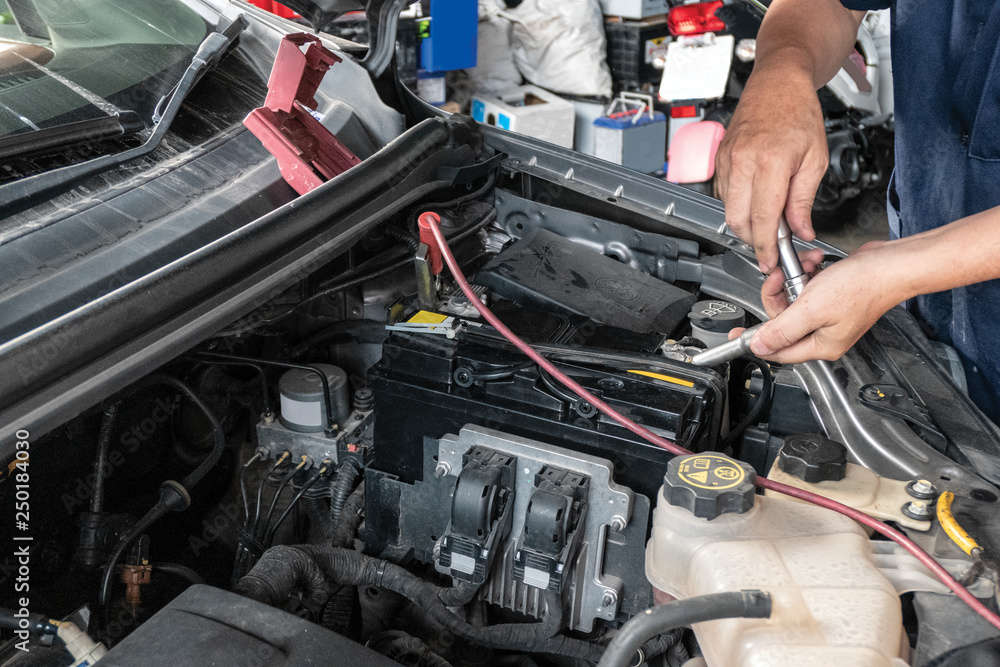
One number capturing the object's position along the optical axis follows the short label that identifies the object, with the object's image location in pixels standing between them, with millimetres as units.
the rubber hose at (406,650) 1099
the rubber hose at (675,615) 672
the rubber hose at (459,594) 1067
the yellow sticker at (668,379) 1097
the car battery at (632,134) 4652
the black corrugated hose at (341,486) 1296
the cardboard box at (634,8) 4793
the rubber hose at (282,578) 1012
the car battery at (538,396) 1053
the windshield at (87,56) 1194
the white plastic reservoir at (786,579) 696
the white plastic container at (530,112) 4414
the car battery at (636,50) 4816
